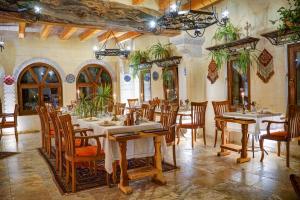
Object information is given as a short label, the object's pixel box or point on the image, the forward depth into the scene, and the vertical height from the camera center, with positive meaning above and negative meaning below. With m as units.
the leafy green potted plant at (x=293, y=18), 2.90 +0.80
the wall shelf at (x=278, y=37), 4.97 +1.03
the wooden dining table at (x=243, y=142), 4.81 -0.82
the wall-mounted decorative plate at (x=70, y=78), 9.90 +0.73
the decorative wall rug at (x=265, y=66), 5.55 +0.56
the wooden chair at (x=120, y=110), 6.23 -0.26
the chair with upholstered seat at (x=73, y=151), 3.60 -0.69
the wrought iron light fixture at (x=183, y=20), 3.78 +1.09
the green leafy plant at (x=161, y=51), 8.27 +1.34
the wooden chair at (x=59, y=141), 4.12 -0.65
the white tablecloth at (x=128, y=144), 3.72 -0.64
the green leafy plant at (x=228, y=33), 6.21 +1.38
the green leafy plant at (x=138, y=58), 9.26 +1.28
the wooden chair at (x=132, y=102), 9.61 -0.14
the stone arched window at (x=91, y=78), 10.29 +0.75
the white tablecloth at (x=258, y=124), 4.90 -0.50
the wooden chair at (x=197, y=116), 6.24 -0.43
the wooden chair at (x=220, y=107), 6.11 -0.24
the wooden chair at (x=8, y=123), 7.18 -0.57
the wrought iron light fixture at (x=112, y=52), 6.95 +1.12
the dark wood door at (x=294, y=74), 5.12 +0.37
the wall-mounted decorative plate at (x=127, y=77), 10.65 +0.76
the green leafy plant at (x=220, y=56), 6.35 +0.89
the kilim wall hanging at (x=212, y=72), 6.98 +0.59
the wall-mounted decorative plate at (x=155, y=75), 8.95 +0.70
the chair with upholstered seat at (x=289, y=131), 4.43 -0.58
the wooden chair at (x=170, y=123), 4.39 -0.40
